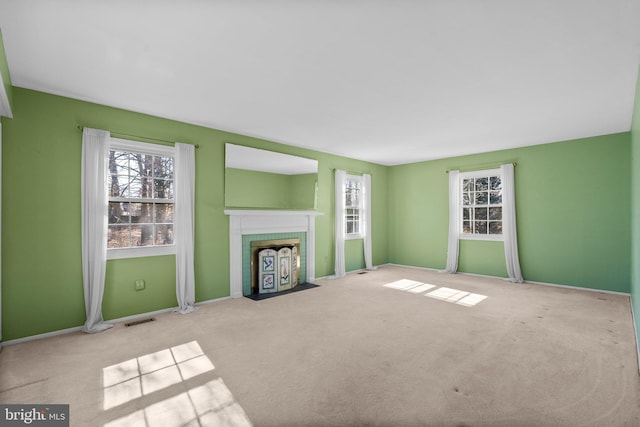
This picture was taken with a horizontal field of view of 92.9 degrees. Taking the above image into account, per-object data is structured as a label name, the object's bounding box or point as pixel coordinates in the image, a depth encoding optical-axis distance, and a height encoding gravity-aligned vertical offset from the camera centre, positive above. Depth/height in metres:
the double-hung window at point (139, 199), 3.62 +0.27
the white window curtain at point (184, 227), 3.95 -0.09
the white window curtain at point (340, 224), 6.18 -0.13
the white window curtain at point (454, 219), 6.36 -0.06
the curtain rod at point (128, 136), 3.54 +1.03
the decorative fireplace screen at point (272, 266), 4.89 -0.79
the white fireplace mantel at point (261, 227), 4.60 -0.14
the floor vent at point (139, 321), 3.48 -1.18
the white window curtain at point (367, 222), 6.83 -0.12
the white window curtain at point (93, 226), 3.30 -0.05
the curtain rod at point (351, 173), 6.26 +0.99
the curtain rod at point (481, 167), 5.64 +0.95
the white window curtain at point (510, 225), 5.54 -0.18
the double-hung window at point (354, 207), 6.72 +0.23
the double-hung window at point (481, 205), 5.98 +0.22
